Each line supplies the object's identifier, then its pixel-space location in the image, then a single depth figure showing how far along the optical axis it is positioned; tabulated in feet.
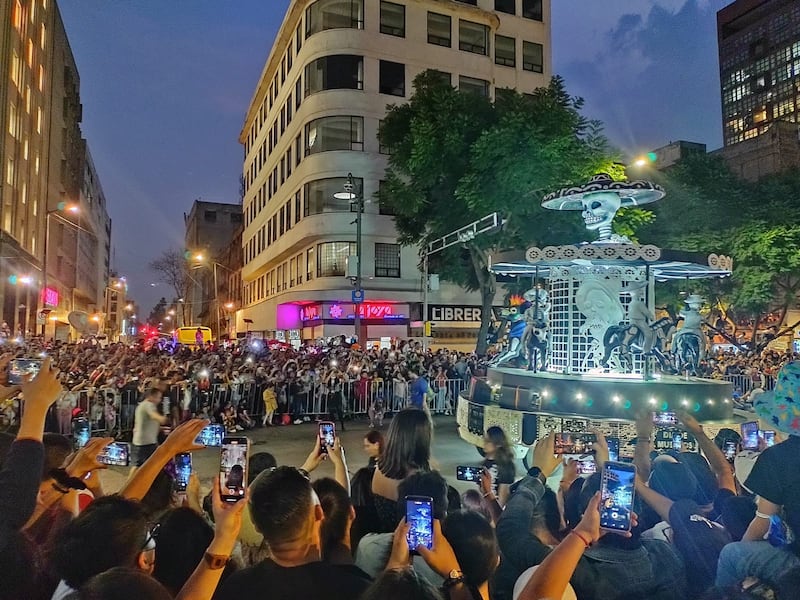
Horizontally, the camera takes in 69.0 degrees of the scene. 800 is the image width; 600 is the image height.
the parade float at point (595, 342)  38.92
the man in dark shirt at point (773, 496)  9.15
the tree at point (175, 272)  251.80
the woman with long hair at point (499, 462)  15.02
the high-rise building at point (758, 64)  293.02
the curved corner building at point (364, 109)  106.42
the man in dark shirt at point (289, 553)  7.42
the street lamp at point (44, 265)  85.65
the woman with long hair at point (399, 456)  13.23
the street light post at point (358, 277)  77.36
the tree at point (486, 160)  72.69
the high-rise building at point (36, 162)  101.30
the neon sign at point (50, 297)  123.83
